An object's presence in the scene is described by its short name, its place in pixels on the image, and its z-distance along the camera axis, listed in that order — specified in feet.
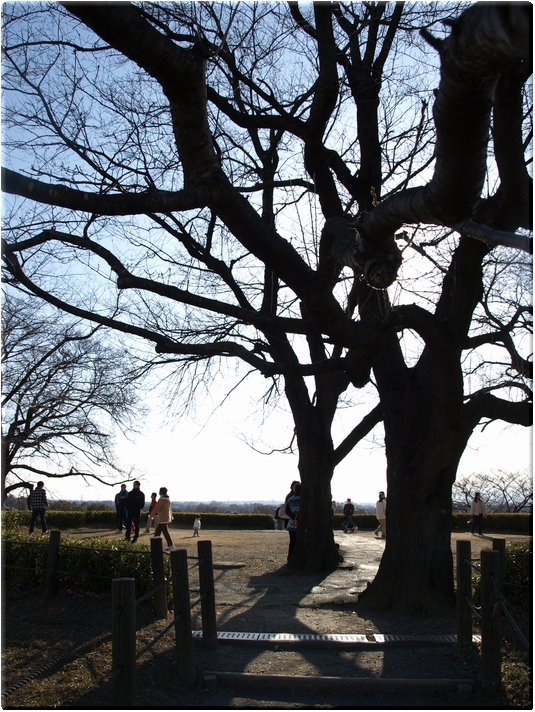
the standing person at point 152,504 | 59.14
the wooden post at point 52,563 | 29.45
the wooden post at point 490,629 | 17.20
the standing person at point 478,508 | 64.28
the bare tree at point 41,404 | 61.11
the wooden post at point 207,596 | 21.15
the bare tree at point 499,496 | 121.73
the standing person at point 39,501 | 57.82
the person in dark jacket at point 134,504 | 52.70
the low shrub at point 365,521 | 96.02
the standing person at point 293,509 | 42.56
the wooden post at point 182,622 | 17.99
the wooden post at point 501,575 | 17.54
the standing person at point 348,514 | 80.89
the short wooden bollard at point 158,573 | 24.23
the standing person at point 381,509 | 61.17
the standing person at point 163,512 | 48.83
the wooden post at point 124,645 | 14.19
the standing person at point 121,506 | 59.06
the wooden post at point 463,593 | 20.59
